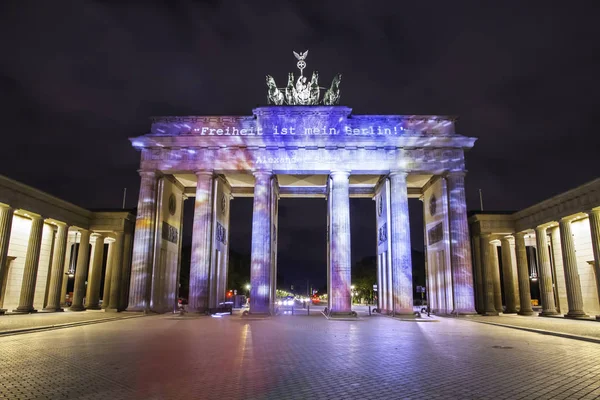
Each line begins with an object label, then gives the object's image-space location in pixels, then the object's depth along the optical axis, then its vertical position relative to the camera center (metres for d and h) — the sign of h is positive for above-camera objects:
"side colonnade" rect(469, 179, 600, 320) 31.47 +1.75
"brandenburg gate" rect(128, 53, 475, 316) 34.31 +9.04
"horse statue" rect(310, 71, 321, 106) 38.03 +17.36
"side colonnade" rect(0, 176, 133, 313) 32.41 +2.24
